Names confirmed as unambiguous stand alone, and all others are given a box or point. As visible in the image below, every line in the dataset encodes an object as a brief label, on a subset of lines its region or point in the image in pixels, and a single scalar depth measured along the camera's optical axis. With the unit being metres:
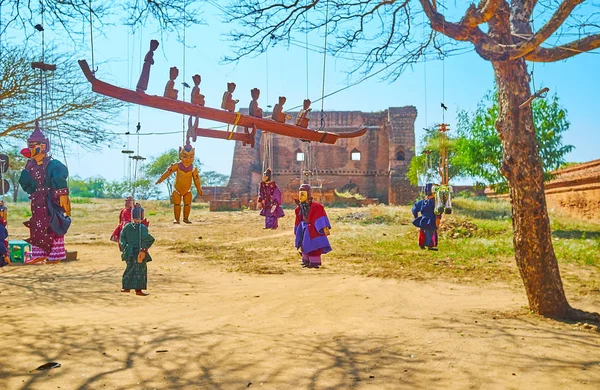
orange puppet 5.07
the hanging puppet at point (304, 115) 5.47
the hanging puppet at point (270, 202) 7.10
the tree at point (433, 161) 25.75
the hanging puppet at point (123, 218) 9.61
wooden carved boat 4.22
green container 10.33
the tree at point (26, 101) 9.49
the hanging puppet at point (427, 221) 9.07
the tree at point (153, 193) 39.62
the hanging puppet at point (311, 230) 6.37
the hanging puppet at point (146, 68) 4.32
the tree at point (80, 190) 52.13
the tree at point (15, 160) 12.59
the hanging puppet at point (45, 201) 4.35
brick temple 32.41
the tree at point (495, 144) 16.95
